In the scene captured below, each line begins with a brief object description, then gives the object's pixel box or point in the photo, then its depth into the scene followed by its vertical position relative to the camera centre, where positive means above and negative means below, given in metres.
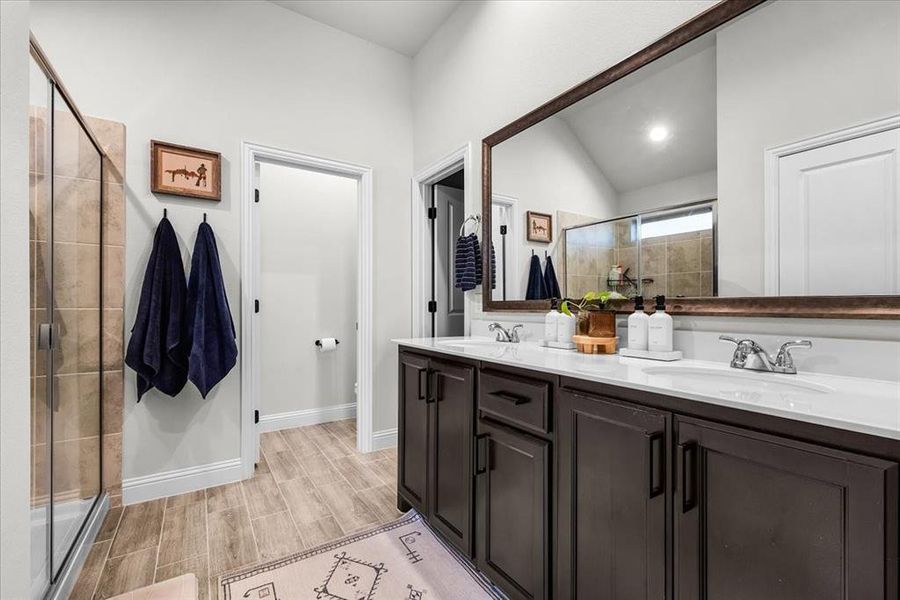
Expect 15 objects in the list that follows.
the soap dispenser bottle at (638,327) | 1.46 -0.10
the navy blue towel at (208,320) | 2.24 -0.12
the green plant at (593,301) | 1.61 -0.01
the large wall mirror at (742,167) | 1.02 +0.44
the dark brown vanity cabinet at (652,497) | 0.67 -0.45
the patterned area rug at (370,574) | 1.51 -1.12
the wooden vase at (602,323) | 1.59 -0.10
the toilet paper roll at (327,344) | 3.54 -0.41
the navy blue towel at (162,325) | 2.14 -0.15
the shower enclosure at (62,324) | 1.33 -0.11
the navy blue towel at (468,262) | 2.42 +0.23
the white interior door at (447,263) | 3.16 +0.30
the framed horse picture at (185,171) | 2.25 +0.75
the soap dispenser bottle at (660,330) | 1.38 -0.11
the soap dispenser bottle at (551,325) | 1.81 -0.12
